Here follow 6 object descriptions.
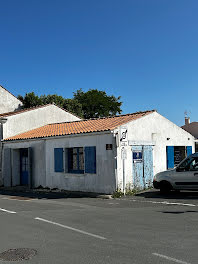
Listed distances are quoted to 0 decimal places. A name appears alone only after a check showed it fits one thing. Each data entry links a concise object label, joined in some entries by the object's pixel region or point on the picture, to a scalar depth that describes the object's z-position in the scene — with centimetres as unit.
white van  1245
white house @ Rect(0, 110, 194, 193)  1377
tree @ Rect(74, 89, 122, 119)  6128
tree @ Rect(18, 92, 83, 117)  4131
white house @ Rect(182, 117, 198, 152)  5156
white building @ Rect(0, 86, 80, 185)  2006
